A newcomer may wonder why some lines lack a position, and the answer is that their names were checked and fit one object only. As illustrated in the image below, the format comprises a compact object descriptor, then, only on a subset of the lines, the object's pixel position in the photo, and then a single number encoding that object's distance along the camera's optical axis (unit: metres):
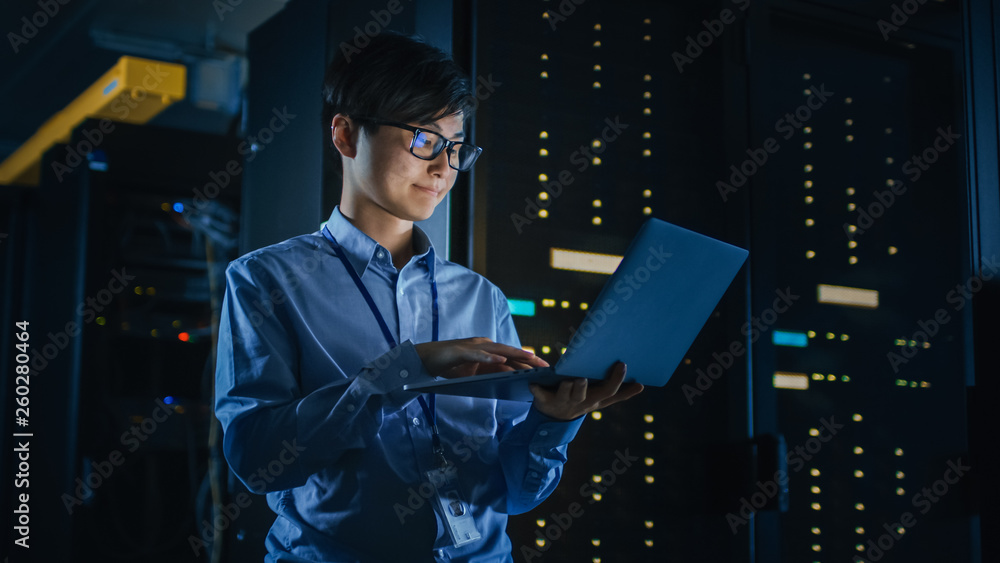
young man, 1.14
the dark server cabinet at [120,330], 2.84
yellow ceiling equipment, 4.54
